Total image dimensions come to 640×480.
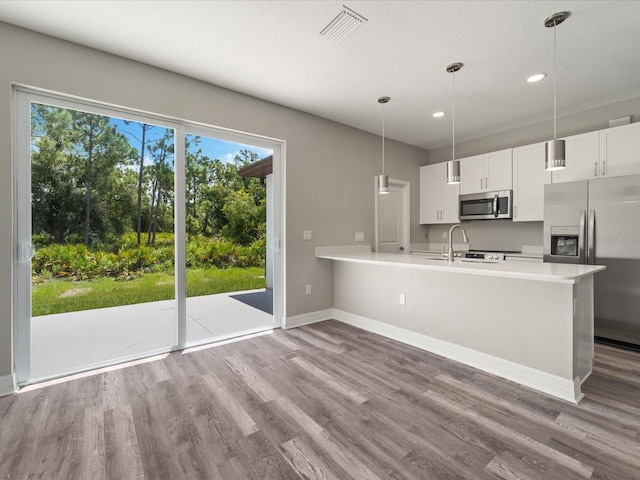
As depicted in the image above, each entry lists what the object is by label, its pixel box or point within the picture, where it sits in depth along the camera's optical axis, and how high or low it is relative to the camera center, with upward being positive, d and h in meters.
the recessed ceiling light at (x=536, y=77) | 2.88 +1.53
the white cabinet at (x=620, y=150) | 3.17 +0.91
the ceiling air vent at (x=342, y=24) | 2.11 +1.53
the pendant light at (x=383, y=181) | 3.40 +0.62
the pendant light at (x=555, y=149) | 2.13 +0.61
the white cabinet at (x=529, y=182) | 3.89 +0.71
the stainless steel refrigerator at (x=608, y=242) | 2.95 -0.06
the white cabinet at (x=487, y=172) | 4.22 +0.93
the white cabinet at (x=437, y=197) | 4.86 +0.65
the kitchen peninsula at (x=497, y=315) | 2.15 -0.68
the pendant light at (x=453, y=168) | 2.69 +0.61
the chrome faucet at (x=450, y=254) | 2.98 -0.18
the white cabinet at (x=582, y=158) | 3.43 +0.90
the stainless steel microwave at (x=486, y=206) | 4.19 +0.44
